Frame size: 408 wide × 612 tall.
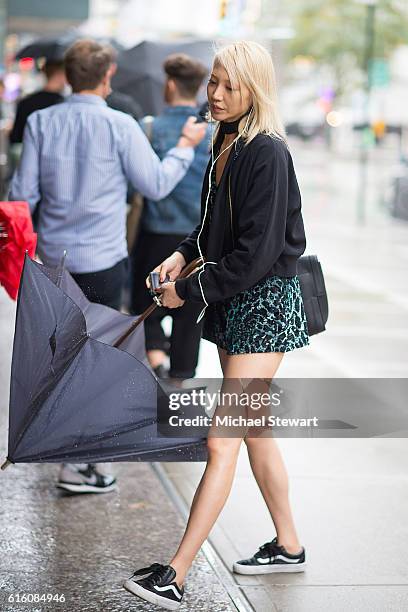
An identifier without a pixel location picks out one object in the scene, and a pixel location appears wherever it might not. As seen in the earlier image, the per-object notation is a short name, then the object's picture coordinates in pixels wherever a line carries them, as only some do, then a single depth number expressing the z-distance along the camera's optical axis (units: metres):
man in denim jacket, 12.64
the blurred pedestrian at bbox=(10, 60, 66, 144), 16.13
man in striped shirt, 9.75
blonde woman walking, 7.04
